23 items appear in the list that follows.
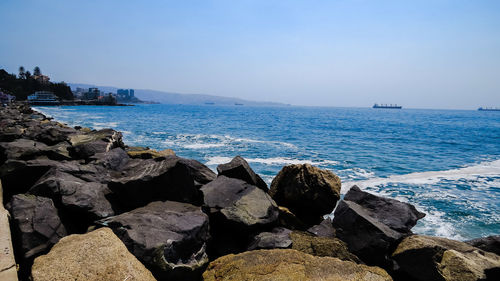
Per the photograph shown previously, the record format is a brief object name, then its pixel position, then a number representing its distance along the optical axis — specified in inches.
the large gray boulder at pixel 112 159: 276.1
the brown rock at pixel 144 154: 360.5
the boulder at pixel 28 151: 295.7
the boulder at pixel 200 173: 281.1
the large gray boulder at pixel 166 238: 148.0
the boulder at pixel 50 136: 447.3
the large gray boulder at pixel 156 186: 209.0
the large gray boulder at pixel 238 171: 268.4
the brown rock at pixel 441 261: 178.2
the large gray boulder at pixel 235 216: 203.2
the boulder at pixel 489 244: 221.9
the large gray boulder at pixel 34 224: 153.8
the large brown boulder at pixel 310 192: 267.3
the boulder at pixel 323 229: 232.3
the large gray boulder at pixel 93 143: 336.5
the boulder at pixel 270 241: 186.4
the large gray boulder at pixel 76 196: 188.2
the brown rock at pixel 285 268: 147.7
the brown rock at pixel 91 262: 123.5
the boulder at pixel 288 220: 245.6
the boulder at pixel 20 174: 230.8
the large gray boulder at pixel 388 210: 238.4
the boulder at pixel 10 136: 438.4
